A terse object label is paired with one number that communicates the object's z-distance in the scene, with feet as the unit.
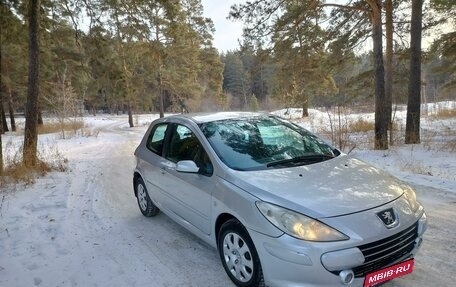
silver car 9.30
